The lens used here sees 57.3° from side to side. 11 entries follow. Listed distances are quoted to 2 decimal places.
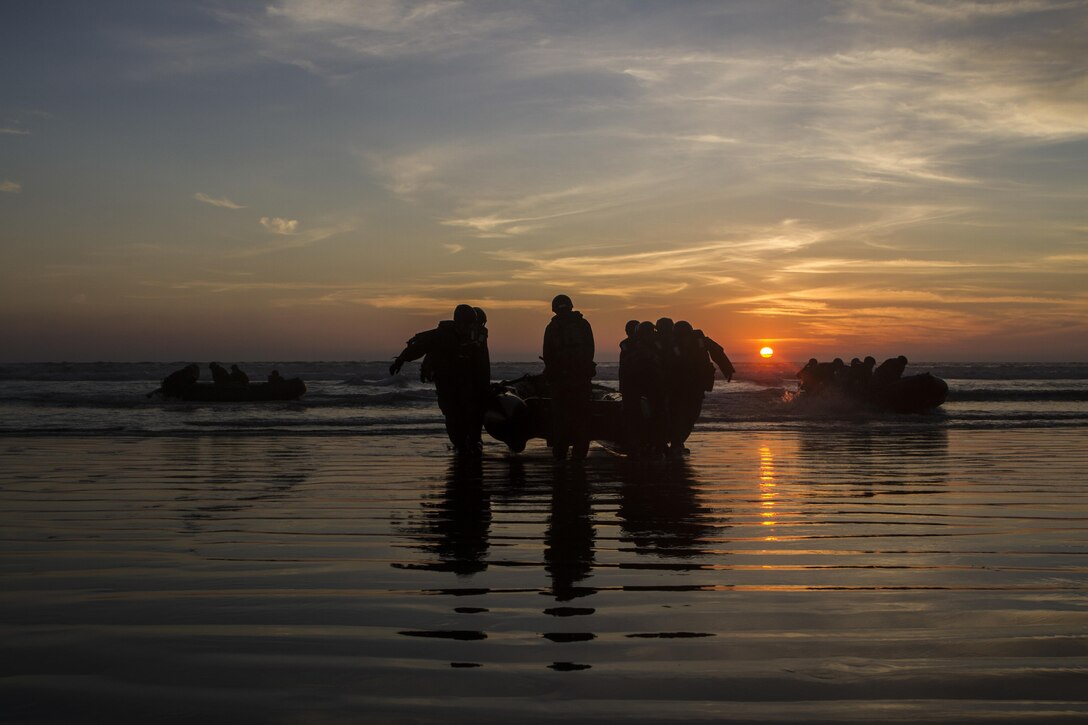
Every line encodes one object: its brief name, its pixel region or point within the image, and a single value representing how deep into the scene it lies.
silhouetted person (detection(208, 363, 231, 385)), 38.06
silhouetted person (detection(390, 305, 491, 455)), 14.91
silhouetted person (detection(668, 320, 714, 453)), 14.91
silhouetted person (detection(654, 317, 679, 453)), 14.60
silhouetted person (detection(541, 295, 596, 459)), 13.24
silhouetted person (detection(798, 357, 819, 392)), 31.53
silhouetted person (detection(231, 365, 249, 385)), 38.47
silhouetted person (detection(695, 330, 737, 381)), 15.15
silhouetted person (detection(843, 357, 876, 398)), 29.86
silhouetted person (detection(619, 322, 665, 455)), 14.37
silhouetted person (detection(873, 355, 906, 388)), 29.67
